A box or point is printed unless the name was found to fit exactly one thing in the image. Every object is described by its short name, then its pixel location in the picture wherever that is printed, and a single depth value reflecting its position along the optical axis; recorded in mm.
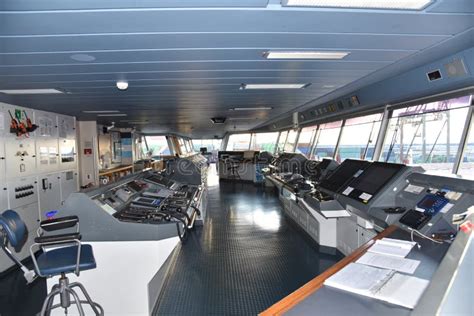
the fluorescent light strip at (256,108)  6648
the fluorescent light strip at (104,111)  6398
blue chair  2270
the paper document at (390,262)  1640
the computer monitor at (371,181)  3393
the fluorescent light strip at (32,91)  3855
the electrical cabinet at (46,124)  5484
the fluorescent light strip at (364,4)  1723
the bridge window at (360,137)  5730
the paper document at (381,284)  1339
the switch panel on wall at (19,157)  4477
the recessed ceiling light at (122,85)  3631
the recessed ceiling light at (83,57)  2528
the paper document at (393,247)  1901
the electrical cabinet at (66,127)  6293
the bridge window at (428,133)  3842
